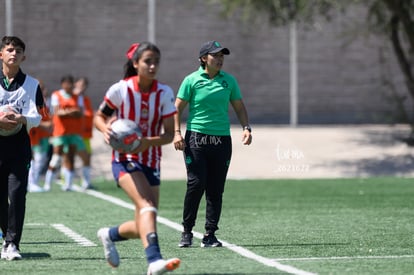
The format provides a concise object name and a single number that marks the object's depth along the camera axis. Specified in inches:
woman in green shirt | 858.8
